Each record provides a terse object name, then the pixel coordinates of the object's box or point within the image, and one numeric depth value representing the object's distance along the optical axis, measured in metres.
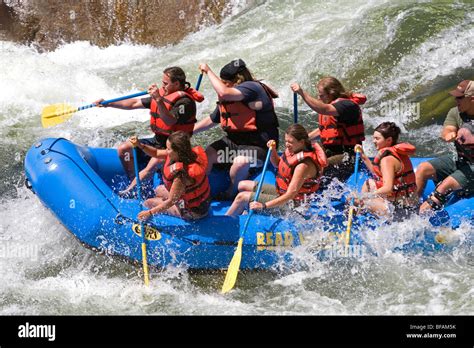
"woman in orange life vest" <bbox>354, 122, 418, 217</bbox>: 13.39
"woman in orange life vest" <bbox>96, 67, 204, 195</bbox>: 14.43
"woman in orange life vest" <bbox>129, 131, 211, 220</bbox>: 13.20
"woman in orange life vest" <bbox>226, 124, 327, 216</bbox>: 13.37
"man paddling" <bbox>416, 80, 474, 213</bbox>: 13.59
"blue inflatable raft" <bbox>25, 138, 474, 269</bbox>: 13.76
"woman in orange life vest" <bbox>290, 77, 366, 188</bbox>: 14.34
